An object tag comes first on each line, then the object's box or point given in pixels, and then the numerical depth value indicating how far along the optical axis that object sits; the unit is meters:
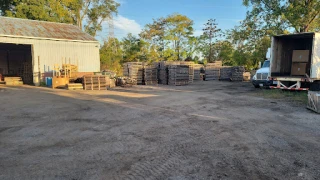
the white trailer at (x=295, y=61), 13.01
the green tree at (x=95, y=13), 39.53
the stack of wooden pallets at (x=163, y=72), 23.77
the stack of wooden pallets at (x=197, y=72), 31.26
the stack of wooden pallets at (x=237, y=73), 29.27
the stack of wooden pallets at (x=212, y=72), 31.97
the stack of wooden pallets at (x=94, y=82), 18.27
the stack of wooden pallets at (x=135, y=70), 22.80
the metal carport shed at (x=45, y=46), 21.03
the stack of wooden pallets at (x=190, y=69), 26.41
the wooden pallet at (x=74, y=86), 17.97
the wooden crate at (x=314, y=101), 9.12
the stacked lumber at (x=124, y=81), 21.26
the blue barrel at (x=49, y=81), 20.41
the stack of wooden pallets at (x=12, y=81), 22.36
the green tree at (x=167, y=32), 42.56
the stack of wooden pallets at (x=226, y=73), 30.67
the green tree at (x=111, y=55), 37.12
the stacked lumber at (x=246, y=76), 30.50
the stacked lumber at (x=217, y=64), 32.31
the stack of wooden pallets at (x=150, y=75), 23.35
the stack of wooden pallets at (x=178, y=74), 22.56
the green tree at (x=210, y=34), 43.62
